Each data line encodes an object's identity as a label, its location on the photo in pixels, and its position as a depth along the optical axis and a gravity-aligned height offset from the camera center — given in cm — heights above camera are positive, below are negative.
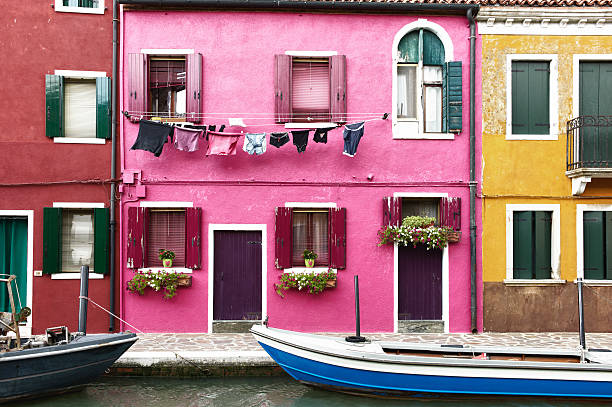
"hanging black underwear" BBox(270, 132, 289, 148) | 1082 +153
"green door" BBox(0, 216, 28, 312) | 1090 -76
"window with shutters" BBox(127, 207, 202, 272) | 1090 -42
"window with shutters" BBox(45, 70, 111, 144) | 1091 +221
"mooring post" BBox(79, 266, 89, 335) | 927 -146
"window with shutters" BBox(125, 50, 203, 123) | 1096 +268
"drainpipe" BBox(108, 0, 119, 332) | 1091 +96
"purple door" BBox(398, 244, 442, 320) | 1128 -144
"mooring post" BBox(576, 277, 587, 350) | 828 -163
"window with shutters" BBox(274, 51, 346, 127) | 1112 +267
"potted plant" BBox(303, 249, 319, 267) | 1105 -86
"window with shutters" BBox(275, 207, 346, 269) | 1102 -41
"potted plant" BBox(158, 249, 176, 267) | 1088 -85
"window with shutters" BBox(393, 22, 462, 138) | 1121 +273
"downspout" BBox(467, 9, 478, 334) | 1110 +90
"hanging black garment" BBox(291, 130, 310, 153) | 1086 +155
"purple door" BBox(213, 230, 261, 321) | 1114 -125
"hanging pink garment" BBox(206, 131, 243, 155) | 1075 +144
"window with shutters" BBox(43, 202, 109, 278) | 1079 -47
